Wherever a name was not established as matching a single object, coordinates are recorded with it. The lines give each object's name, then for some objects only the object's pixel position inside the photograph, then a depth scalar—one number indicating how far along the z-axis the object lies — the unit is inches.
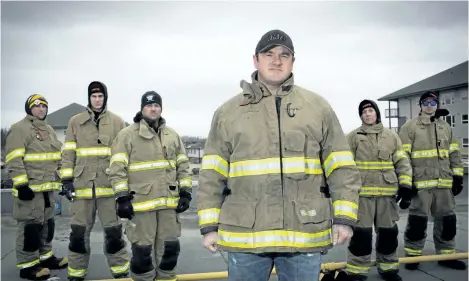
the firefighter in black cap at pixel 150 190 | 152.6
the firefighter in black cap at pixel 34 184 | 180.7
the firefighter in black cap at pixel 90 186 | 169.6
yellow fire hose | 151.0
